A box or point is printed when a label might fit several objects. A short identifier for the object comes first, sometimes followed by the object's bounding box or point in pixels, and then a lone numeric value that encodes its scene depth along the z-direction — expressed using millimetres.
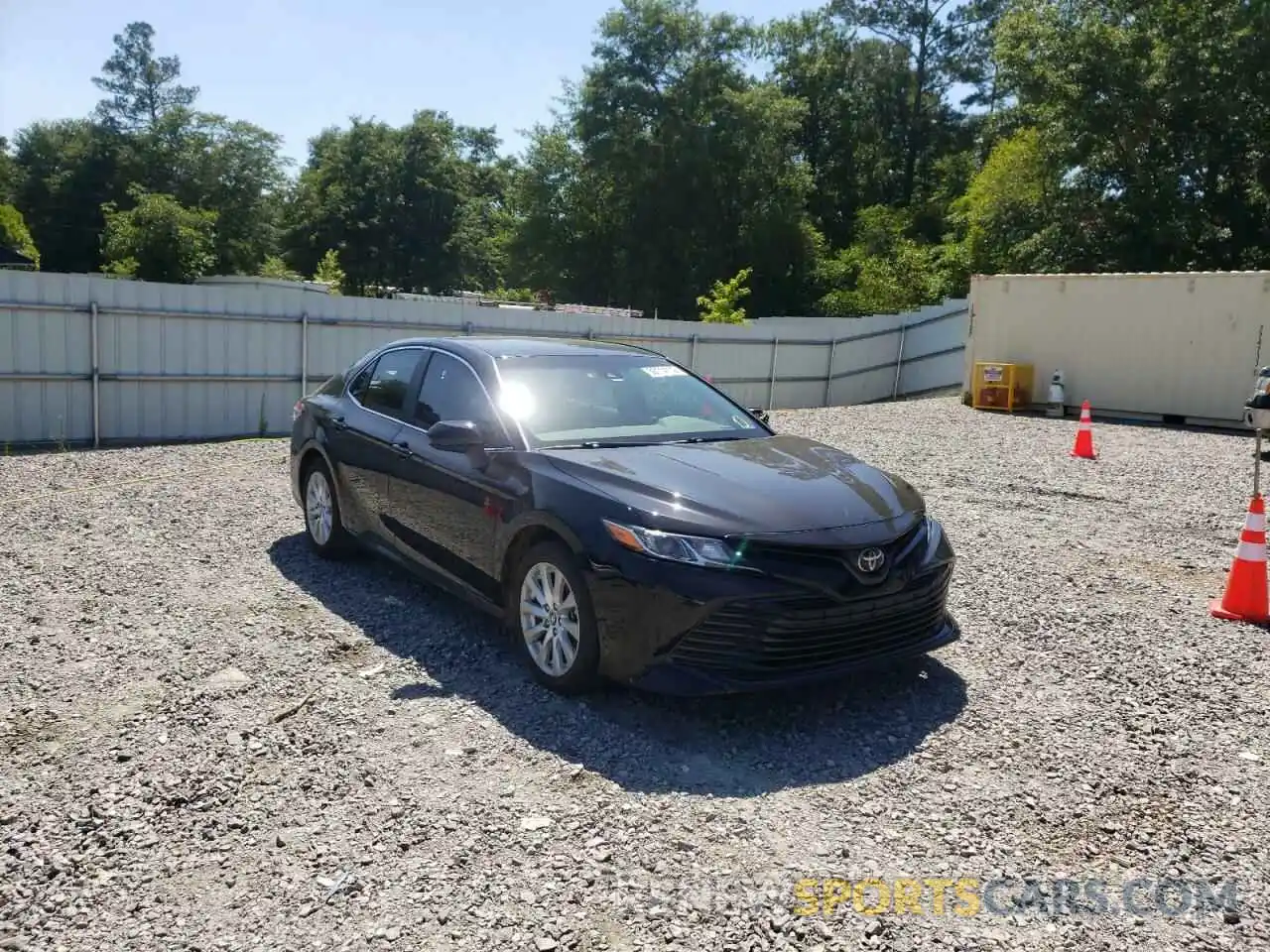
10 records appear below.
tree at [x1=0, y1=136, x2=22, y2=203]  60531
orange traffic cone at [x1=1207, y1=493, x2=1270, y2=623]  5570
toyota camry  3938
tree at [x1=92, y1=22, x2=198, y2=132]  60188
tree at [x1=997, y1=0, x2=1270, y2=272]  25547
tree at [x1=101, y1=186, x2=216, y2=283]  41625
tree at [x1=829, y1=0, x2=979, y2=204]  49469
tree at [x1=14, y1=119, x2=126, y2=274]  57188
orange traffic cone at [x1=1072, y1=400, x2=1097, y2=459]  12234
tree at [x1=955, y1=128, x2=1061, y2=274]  30109
